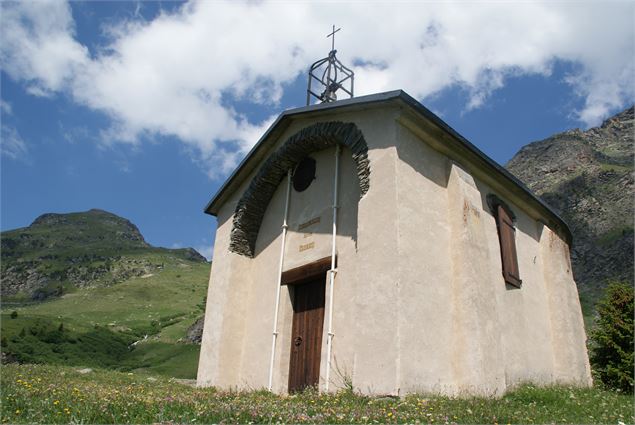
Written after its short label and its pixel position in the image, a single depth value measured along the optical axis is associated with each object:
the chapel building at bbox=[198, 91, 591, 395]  9.63
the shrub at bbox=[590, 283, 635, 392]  14.15
